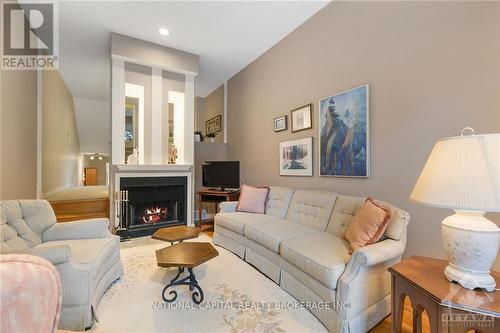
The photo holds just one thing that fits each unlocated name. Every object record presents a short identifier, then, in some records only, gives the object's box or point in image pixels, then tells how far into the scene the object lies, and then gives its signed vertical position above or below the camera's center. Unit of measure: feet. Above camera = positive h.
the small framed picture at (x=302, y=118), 10.30 +2.41
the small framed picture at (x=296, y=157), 10.37 +0.51
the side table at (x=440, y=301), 3.28 -2.15
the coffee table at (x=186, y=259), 5.95 -2.55
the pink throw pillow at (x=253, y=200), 10.76 -1.61
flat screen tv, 13.66 -0.41
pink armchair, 1.88 -1.13
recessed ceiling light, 10.99 +6.93
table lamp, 3.43 -0.52
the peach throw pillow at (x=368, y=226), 5.70 -1.56
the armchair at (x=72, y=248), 4.94 -2.21
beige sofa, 5.00 -2.42
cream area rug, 5.29 -3.79
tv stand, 13.31 -1.73
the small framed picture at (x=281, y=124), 11.78 +2.41
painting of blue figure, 7.92 +1.30
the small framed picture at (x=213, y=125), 18.42 +3.79
